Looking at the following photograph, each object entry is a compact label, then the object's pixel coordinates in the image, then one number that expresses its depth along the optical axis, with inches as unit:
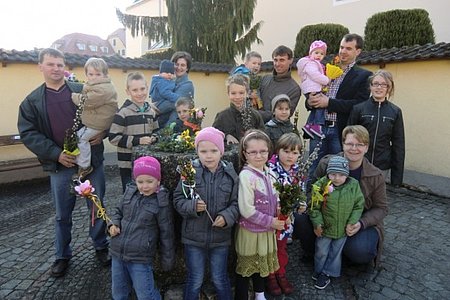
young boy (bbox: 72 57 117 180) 126.2
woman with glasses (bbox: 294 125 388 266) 124.7
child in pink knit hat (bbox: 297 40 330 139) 167.9
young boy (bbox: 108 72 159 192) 128.4
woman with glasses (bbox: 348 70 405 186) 151.2
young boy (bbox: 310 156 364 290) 120.6
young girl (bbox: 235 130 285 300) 102.3
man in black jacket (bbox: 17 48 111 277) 121.7
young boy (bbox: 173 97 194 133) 149.6
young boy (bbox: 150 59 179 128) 175.0
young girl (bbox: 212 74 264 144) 134.8
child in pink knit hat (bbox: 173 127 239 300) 99.4
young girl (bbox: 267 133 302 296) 117.5
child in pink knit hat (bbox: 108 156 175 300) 98.8
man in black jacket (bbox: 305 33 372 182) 162.2
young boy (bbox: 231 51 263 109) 170.7
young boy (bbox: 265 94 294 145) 141.6
